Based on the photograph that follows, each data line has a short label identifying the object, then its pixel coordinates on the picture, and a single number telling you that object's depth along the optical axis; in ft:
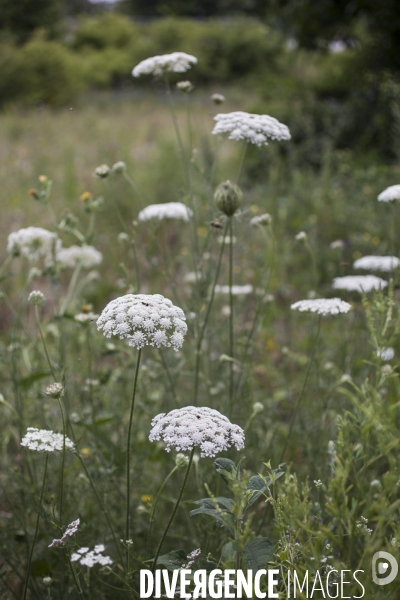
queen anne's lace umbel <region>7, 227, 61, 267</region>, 6.30
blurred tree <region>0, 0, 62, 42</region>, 36.42
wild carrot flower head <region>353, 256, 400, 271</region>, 6.42
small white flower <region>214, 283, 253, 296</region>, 6.53
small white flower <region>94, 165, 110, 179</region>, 6.10
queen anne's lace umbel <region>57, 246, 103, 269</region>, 6.62
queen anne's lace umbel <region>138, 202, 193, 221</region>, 6.35
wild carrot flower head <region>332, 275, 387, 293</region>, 6.27
